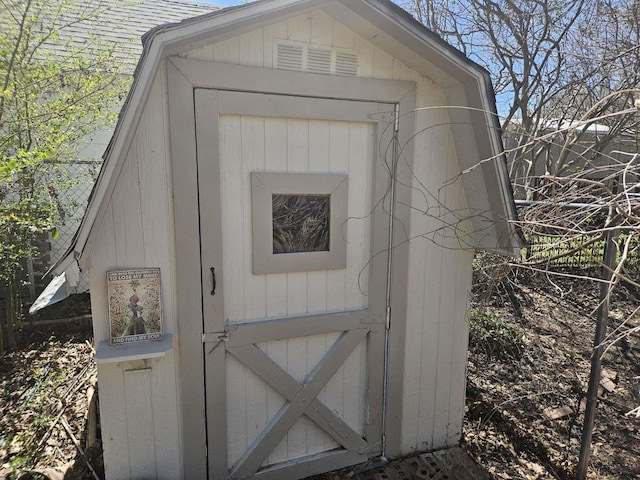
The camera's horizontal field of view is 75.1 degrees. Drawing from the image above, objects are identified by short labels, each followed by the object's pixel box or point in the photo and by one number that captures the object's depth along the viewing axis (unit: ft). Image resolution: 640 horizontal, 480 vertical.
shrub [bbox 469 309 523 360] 15.51
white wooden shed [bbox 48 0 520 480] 7.39
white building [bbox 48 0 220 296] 17.26
